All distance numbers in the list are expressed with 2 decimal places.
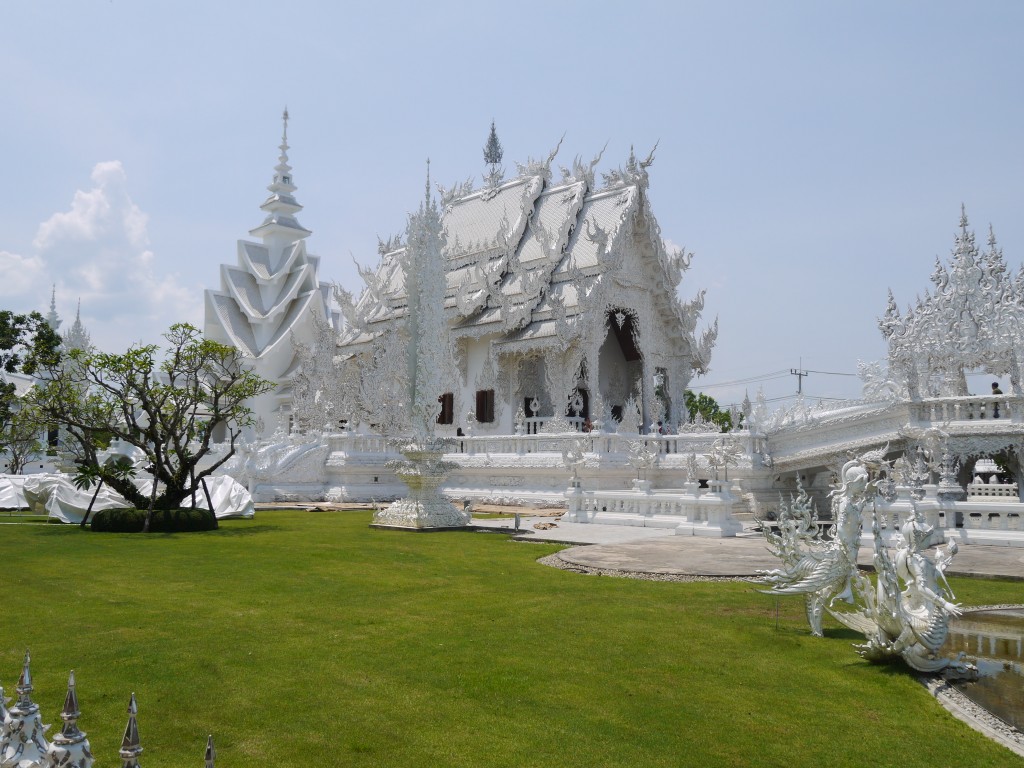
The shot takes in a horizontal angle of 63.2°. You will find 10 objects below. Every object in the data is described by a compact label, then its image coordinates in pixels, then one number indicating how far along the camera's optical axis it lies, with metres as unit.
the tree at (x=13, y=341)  23.47
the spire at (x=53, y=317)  52.78
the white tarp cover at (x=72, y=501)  14.84
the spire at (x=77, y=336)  40.69
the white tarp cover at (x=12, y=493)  18.09
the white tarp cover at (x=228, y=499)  16.03
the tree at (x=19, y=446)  26.45
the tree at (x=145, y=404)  13.89
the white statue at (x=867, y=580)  4.84
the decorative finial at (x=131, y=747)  2.14
